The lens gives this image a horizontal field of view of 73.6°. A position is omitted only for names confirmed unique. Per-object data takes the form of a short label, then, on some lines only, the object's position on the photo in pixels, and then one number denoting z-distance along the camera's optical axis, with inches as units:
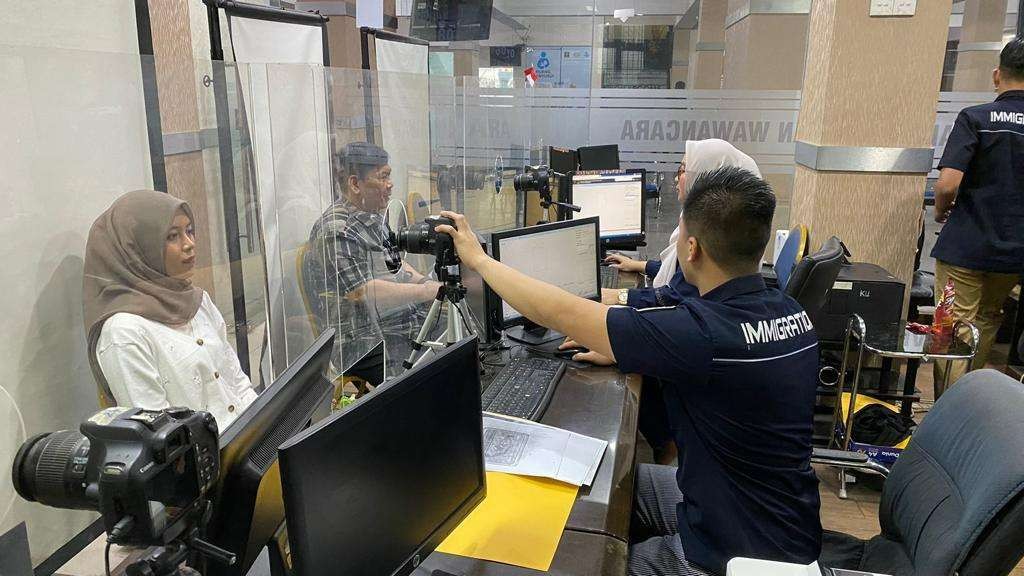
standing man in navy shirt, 125.1
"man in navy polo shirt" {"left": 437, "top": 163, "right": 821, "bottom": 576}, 55.5
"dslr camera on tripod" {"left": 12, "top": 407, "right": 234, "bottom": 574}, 27.5
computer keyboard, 67.6
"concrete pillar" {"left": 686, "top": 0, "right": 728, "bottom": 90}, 203.9
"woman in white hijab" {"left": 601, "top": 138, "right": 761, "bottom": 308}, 92.7
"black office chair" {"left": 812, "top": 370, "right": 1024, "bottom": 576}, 44.2
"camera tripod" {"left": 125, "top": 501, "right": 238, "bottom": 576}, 28.1
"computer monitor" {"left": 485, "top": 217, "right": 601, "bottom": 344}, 87.4
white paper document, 56.2
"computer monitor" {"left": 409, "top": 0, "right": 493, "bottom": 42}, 220.2
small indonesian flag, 201.3
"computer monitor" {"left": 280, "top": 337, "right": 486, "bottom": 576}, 32.7
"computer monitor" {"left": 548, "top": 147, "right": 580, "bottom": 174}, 177.3
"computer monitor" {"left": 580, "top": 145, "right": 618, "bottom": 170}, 182.1
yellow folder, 46.8
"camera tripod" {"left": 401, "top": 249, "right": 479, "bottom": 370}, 77.3
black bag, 109.2
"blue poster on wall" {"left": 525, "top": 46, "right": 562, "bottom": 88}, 217.8
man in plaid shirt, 88.7
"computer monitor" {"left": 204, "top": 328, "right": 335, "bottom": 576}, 34.6
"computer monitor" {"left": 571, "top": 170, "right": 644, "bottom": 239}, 141.3
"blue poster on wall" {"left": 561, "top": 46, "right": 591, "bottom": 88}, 212.8
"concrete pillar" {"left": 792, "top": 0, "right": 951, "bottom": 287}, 133.6
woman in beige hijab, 63.8
